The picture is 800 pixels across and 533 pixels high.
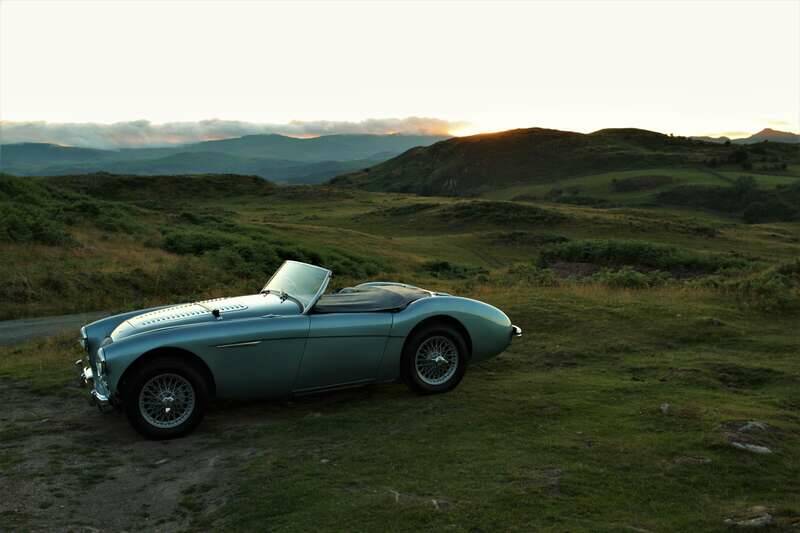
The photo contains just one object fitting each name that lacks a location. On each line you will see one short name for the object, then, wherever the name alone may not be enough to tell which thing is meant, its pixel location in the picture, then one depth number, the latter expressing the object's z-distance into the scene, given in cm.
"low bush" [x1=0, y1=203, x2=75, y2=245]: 2653
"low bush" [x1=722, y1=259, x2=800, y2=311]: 1320
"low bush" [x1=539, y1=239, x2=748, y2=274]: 3878
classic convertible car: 684
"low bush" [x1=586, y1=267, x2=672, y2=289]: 1848
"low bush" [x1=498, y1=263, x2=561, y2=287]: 2094
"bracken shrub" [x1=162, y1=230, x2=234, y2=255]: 3309
